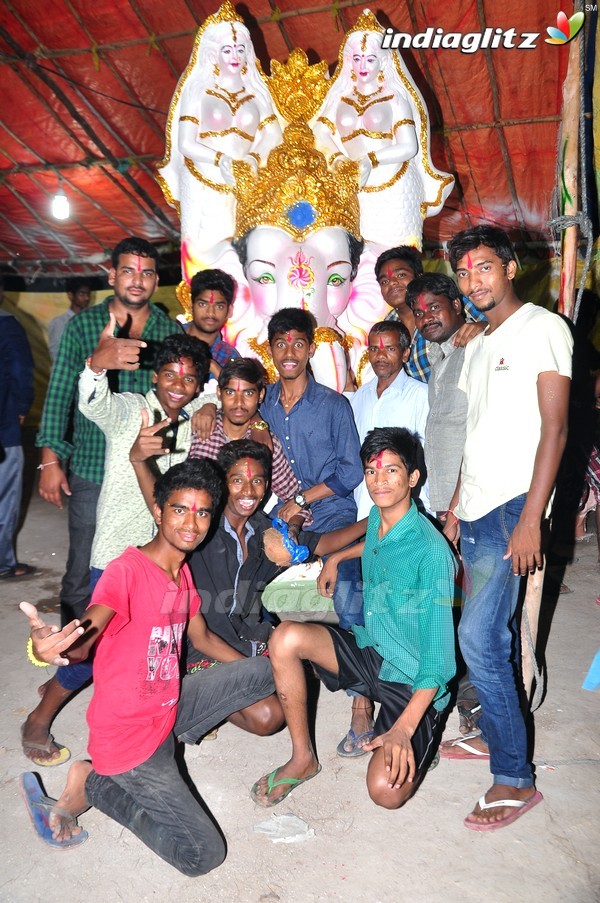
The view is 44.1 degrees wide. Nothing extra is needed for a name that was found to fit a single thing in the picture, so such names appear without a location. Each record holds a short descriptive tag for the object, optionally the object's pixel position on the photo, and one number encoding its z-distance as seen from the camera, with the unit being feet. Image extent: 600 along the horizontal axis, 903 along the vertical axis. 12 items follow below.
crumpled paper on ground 7.43
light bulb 26.53
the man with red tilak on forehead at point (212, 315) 12.24
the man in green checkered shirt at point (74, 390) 9.97
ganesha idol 13.48
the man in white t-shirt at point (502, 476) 7.17
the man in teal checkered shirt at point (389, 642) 7.52
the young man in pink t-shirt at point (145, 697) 6.96
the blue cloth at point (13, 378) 14.53
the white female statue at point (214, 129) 13.56
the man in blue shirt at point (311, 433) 10.37
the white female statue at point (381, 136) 13.51
